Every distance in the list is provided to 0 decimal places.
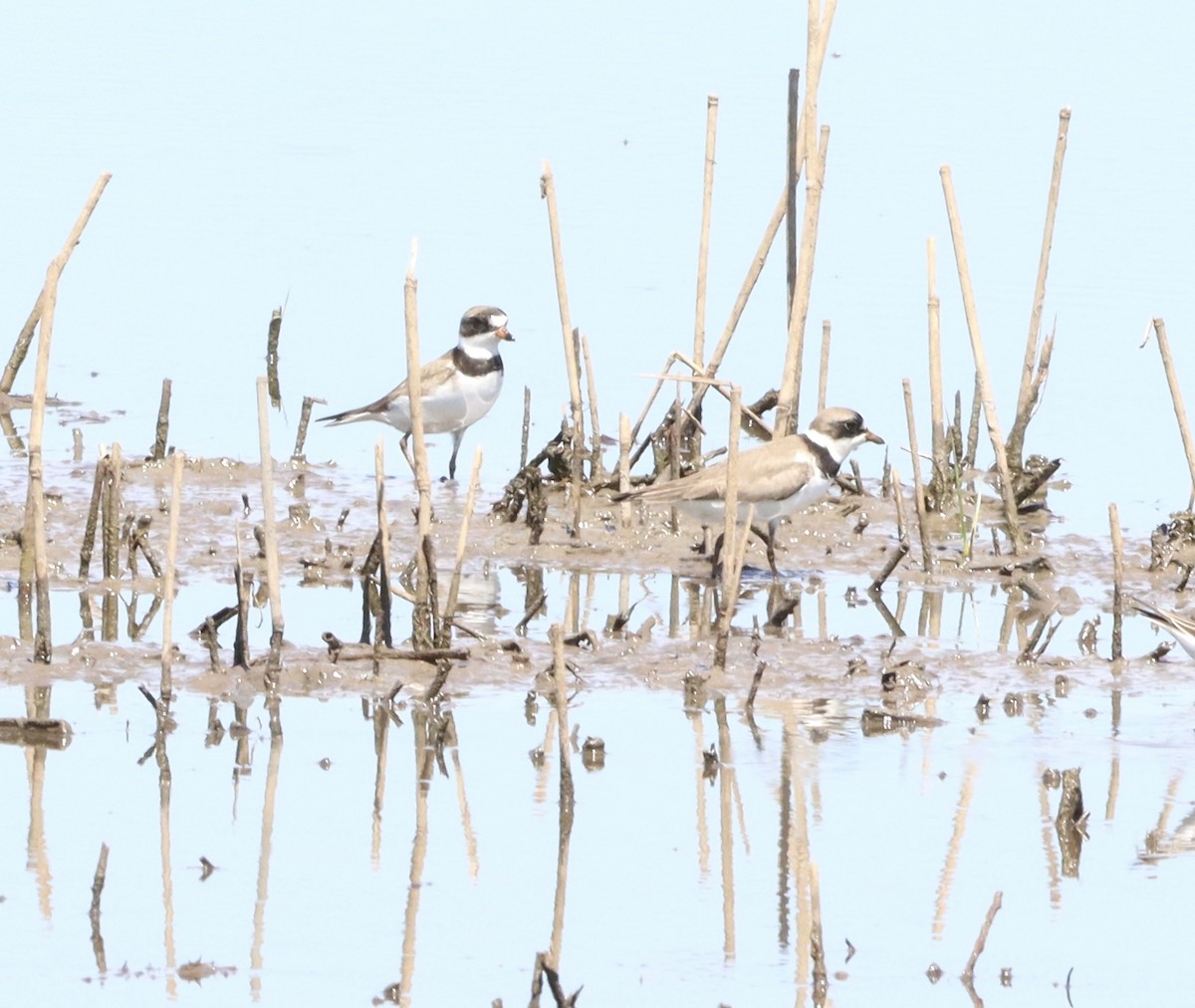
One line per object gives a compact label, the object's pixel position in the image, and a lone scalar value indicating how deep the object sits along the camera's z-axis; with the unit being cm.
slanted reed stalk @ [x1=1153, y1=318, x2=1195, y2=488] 1120
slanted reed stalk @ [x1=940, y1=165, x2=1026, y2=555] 1209
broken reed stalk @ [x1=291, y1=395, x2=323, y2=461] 1377
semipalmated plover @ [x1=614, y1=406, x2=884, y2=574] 1184
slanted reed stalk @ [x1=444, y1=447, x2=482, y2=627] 943
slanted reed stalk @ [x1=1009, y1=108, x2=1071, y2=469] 1291
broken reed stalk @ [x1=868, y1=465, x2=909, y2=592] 1135
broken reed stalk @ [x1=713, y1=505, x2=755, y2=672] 937
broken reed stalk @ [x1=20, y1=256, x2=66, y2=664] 870
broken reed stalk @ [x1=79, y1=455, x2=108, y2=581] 1050
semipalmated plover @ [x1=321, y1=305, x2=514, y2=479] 1472
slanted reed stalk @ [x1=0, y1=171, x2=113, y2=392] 1373
